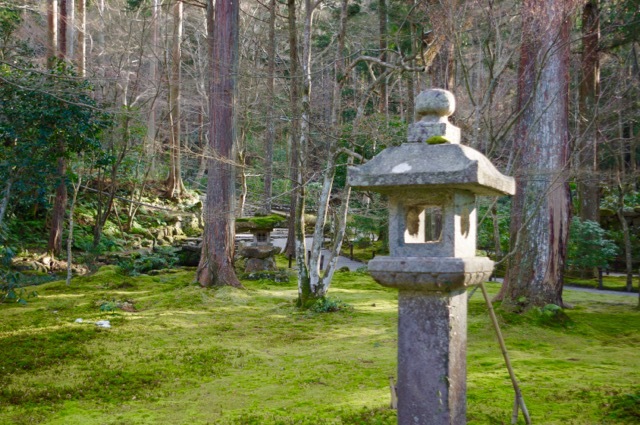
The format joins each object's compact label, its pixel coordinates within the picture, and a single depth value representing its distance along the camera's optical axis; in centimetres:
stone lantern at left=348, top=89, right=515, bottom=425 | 297
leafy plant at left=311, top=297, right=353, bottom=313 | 869
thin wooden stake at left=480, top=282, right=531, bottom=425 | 357
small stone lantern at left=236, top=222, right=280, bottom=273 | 1292
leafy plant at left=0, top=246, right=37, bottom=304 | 636
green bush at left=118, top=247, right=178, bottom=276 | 1244
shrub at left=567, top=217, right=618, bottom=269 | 1221
